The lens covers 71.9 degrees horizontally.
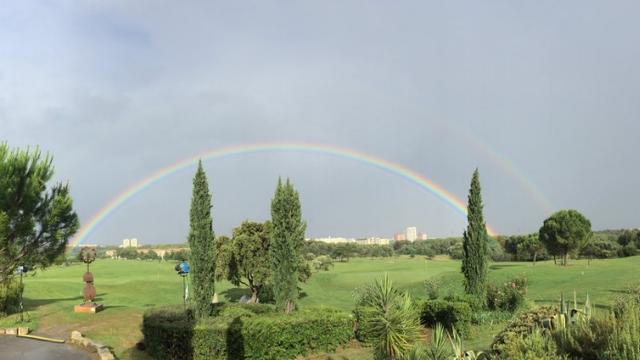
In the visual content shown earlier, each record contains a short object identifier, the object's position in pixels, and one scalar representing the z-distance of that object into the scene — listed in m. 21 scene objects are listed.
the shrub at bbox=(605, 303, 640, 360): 6.10
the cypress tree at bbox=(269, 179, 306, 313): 21.98
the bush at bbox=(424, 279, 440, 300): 25.23
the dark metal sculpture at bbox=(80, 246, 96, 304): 25.40
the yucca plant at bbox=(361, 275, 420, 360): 13.38
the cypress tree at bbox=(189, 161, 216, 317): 19.88
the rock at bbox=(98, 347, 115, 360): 16.20
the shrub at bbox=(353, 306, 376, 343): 18.22
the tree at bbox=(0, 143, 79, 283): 27.14
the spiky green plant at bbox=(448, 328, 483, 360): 8.84
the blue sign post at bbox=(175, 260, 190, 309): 19.86
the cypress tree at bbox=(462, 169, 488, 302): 26.02
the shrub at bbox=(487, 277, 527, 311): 23.36
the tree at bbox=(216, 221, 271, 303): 36.16
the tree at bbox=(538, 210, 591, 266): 59.91
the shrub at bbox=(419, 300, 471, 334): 19.11
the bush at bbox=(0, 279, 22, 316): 25.42
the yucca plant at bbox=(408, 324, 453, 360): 9.41
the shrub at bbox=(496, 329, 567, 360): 6.81
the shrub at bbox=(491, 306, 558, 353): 9.66
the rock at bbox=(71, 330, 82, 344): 18.69
